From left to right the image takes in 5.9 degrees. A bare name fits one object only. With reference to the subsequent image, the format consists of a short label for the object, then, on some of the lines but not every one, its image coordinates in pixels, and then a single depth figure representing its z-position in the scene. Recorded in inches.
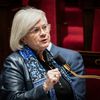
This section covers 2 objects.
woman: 209.4
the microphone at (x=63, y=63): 209.7
